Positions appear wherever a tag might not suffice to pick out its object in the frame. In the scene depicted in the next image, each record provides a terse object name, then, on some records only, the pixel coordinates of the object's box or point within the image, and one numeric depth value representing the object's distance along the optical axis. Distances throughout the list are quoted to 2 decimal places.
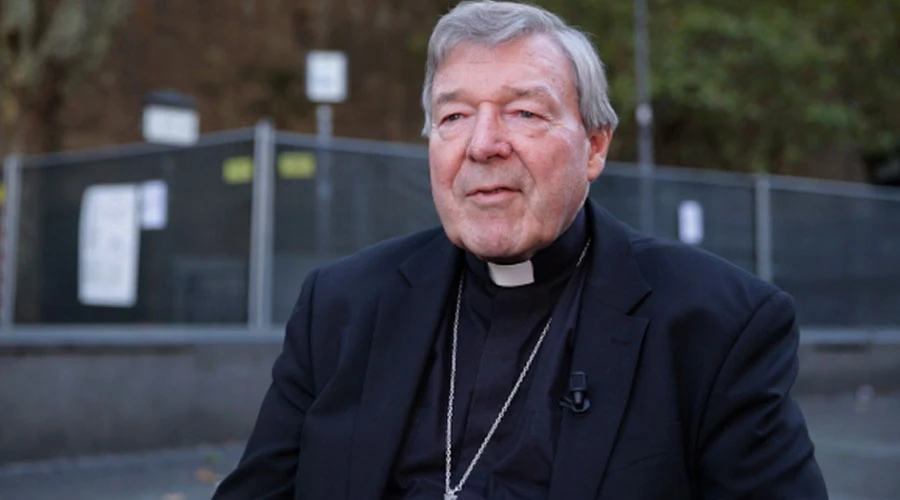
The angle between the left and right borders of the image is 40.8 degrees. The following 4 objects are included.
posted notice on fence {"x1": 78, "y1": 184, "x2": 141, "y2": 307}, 8.84
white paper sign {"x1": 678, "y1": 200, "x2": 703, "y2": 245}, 11.09
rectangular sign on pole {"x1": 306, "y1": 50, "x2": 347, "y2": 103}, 12.32
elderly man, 2.20
